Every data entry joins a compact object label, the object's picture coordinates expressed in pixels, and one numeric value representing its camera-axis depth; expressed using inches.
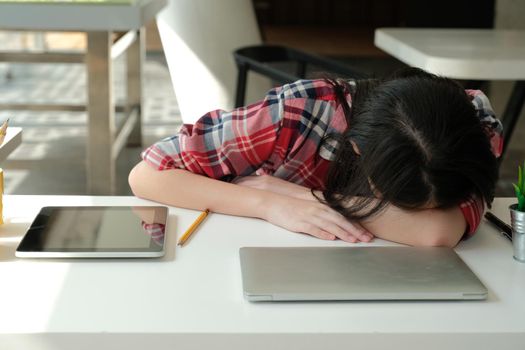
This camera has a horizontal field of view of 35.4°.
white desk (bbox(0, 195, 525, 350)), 32.5
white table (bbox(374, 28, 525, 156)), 89.0
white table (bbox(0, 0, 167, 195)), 84.7
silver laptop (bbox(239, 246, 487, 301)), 35.6
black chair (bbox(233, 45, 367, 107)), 91.1
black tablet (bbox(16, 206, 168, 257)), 40.0
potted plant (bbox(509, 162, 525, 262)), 40.9
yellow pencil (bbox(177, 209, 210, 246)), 42.8
